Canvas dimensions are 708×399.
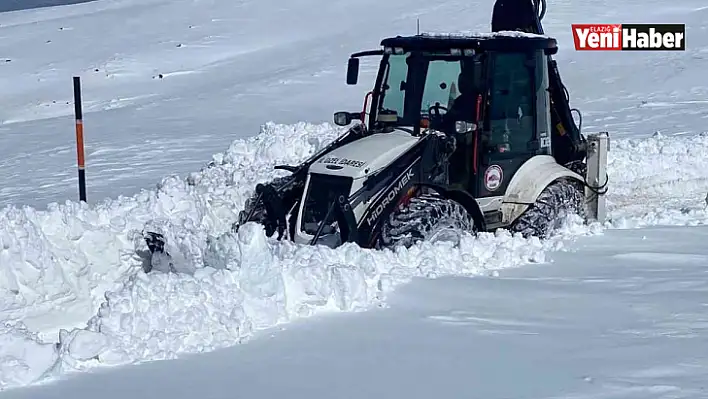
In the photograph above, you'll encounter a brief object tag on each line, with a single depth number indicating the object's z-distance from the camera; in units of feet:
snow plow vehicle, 45.16
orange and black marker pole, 51.60
